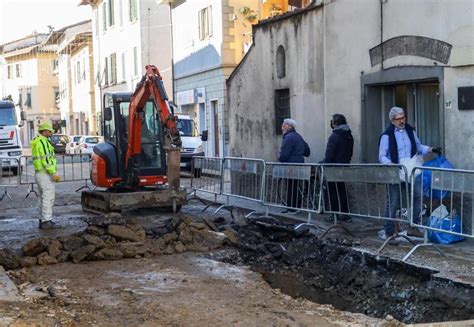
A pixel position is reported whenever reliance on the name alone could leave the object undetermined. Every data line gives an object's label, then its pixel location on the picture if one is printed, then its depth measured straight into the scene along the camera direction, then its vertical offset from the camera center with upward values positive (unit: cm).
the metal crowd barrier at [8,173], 2006 -102
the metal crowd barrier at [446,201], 905 -94
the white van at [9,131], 3006 +18
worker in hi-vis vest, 1333 -62
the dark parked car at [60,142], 5128 -52
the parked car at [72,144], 4522 -60
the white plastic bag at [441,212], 961 -110
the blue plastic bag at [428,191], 954 -83
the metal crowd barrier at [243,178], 1373 -91
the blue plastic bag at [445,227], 959 -130
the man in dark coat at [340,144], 1265 -27
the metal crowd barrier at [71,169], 2183 -108
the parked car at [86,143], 4134 -52
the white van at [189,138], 2638 -26
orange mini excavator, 1440 -45
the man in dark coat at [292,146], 1391 -33
